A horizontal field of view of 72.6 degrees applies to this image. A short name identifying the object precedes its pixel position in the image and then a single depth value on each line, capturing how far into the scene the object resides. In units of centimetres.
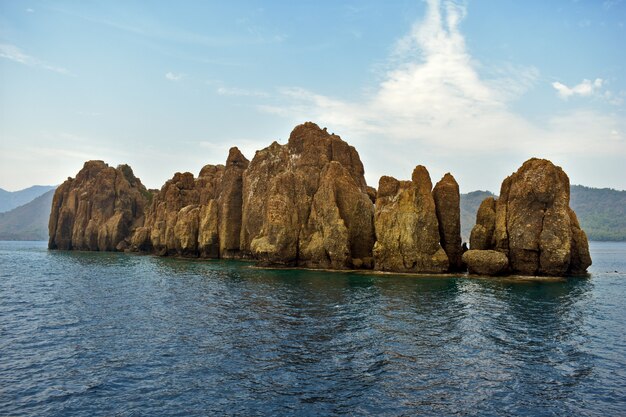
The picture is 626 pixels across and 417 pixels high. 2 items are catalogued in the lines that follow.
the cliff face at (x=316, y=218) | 8112
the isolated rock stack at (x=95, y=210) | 13950
